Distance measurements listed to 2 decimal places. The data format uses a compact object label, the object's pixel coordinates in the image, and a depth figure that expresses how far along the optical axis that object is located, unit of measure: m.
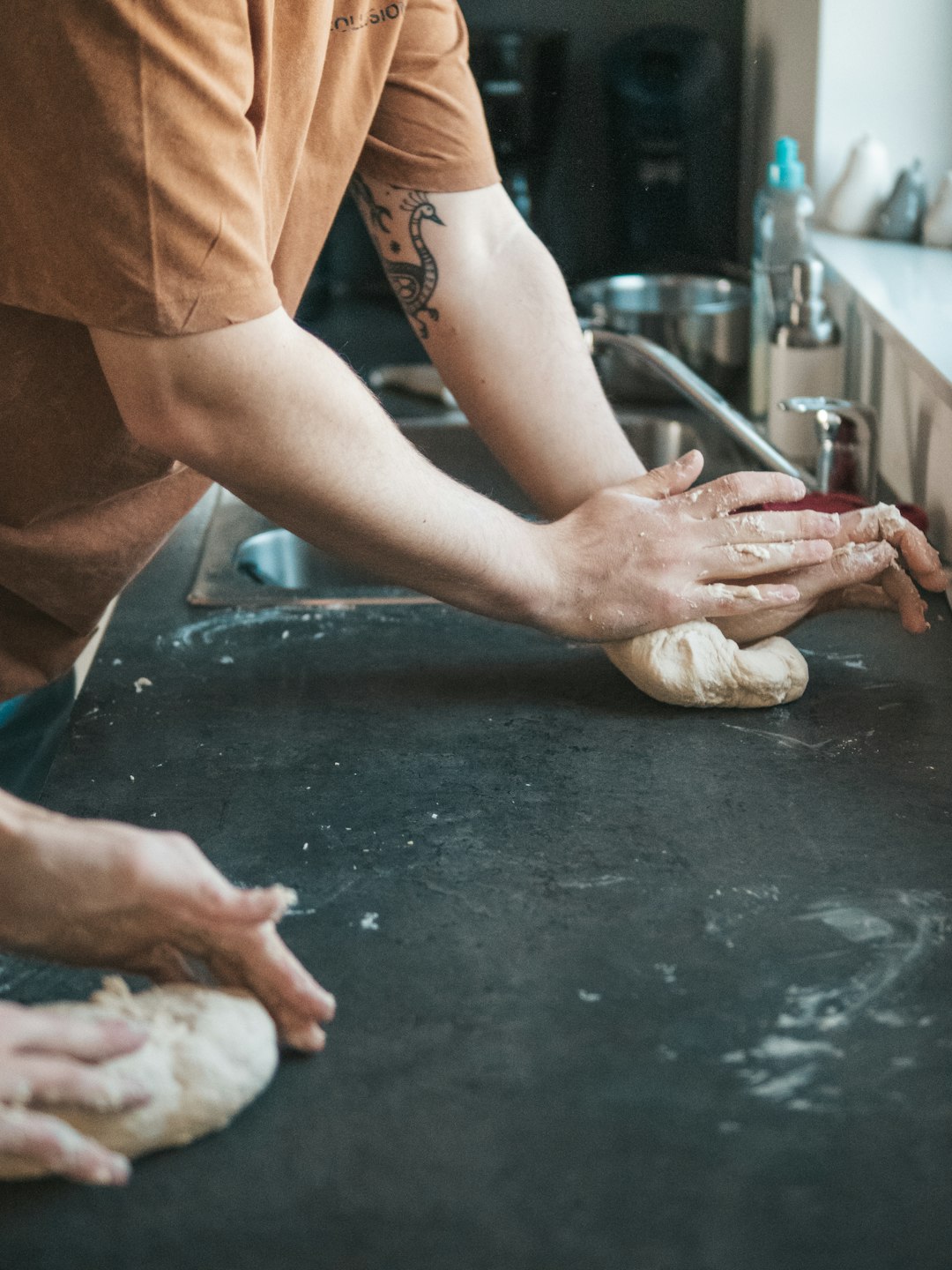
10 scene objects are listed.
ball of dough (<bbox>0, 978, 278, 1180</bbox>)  0.66
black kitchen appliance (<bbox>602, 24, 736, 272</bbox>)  2.16
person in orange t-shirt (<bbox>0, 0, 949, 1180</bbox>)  0.83
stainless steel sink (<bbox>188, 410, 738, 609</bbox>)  1.46
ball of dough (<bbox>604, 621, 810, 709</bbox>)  1.12
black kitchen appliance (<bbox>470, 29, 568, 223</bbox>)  2.22
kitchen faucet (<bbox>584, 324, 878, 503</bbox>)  1.50
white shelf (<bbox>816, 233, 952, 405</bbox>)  1.40
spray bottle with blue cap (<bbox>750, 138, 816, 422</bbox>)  1.82
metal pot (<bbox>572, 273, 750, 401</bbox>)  2.00
